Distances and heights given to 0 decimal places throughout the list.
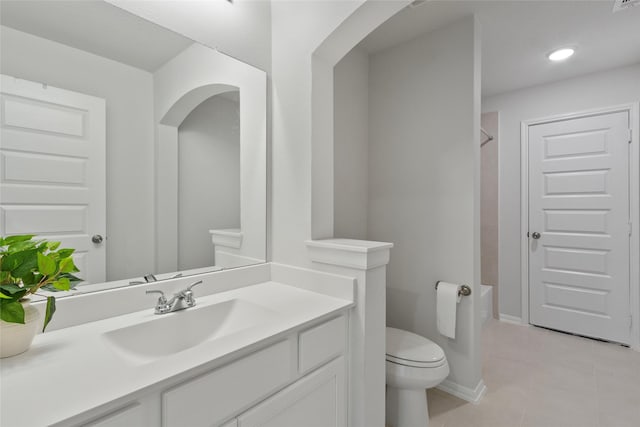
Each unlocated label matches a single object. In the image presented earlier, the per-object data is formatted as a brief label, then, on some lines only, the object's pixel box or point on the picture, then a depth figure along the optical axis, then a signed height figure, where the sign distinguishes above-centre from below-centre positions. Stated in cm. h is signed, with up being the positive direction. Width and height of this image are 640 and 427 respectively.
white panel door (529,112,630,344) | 272 -13
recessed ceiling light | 240 +128
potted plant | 77 -19
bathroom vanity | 68 -42
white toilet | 158 -86
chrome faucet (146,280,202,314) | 117 -35
